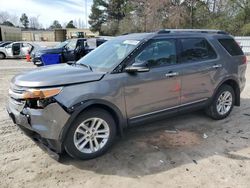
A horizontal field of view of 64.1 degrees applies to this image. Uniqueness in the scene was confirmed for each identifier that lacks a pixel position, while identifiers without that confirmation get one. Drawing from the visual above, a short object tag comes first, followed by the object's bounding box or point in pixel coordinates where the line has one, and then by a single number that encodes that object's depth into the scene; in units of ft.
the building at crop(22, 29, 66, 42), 182.31
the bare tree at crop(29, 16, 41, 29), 270.13
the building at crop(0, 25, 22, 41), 114.06
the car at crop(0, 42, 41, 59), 53.63
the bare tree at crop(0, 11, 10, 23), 223.34
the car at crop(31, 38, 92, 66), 35.61
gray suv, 8.63
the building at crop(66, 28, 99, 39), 174.55
